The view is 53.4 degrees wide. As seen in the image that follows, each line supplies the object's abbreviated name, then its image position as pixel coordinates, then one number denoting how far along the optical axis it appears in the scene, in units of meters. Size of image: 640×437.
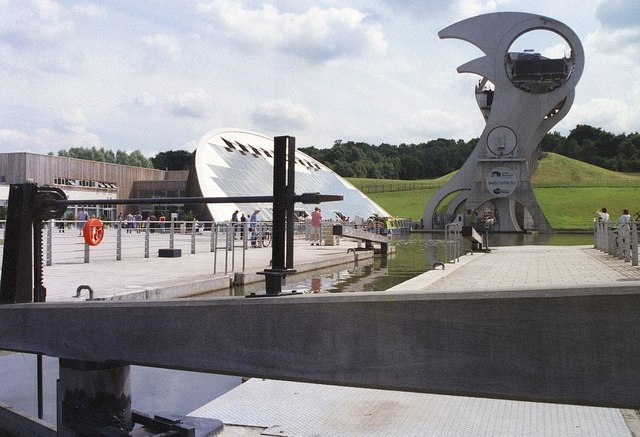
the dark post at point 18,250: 3.42
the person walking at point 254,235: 22.05
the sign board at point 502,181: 42.62
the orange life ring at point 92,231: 11.83
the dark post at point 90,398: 3.08
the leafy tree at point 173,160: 97.69
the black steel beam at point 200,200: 2.82
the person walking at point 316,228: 24.33
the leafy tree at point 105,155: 84.94
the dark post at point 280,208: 2.79
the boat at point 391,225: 30.75
